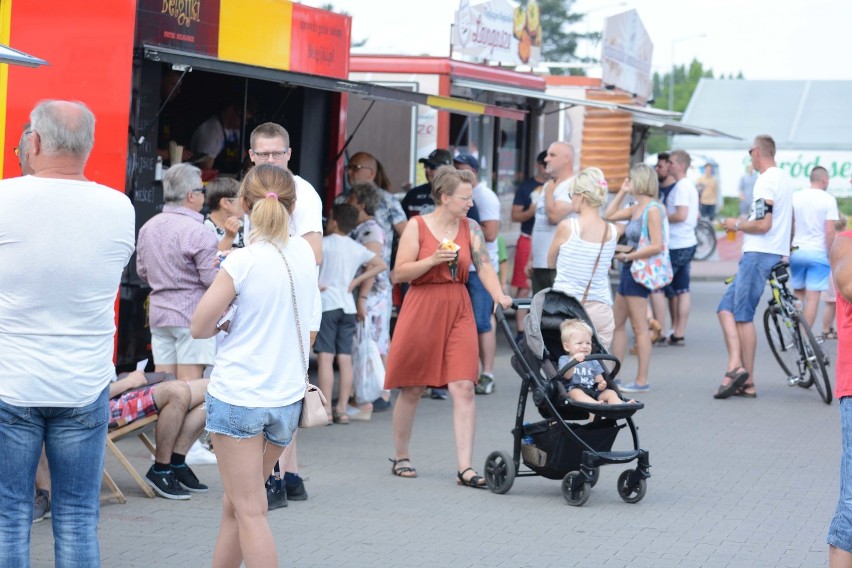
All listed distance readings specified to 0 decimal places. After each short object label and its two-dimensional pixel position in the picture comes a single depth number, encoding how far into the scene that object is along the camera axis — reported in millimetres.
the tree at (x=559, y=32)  85125
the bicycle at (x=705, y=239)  28000
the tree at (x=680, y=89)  112250
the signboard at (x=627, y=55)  19328
